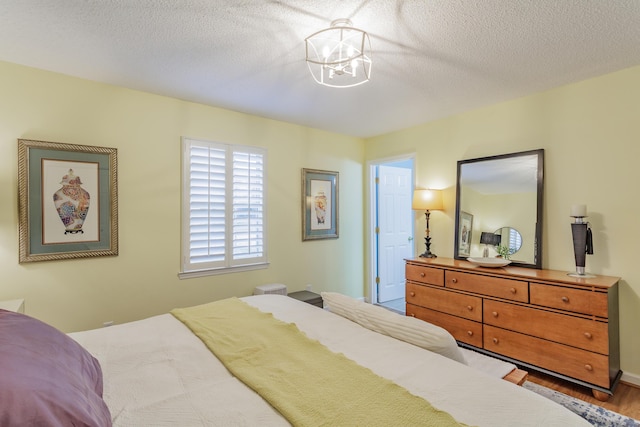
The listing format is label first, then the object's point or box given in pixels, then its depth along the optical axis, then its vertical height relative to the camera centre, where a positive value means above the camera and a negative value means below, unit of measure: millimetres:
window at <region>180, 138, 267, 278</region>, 3305 +67
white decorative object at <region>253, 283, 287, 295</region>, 3600 -874
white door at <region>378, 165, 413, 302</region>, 4867 -239
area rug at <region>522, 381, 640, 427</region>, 2053 -1361
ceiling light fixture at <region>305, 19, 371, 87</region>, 1947 +1170
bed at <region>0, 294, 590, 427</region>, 1063 -688
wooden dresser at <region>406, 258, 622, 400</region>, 2320 -875
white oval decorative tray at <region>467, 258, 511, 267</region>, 3025 -470
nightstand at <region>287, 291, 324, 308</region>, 3709 -1007
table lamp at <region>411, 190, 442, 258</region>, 3762 +140
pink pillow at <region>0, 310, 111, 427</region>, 758 -471
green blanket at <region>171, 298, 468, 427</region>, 1052 -676
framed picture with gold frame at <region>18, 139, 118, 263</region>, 2494 +105
